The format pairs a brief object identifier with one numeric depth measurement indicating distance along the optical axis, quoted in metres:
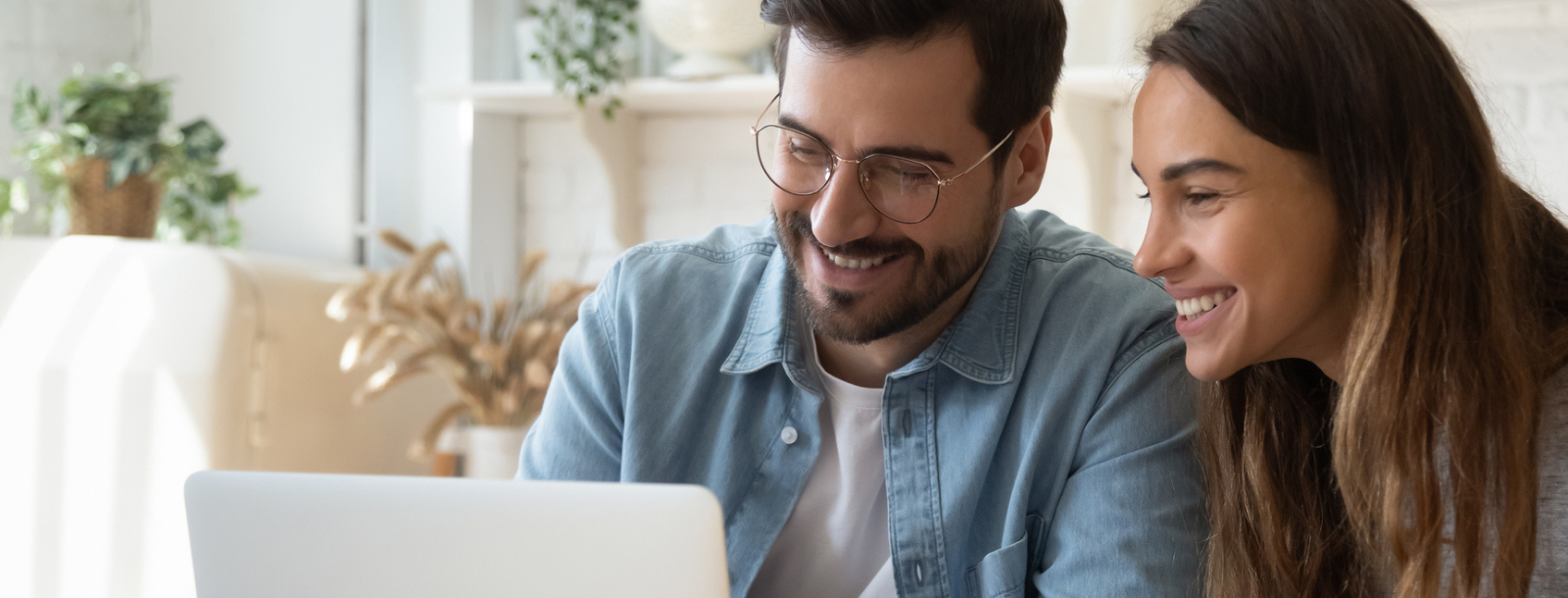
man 1.02
